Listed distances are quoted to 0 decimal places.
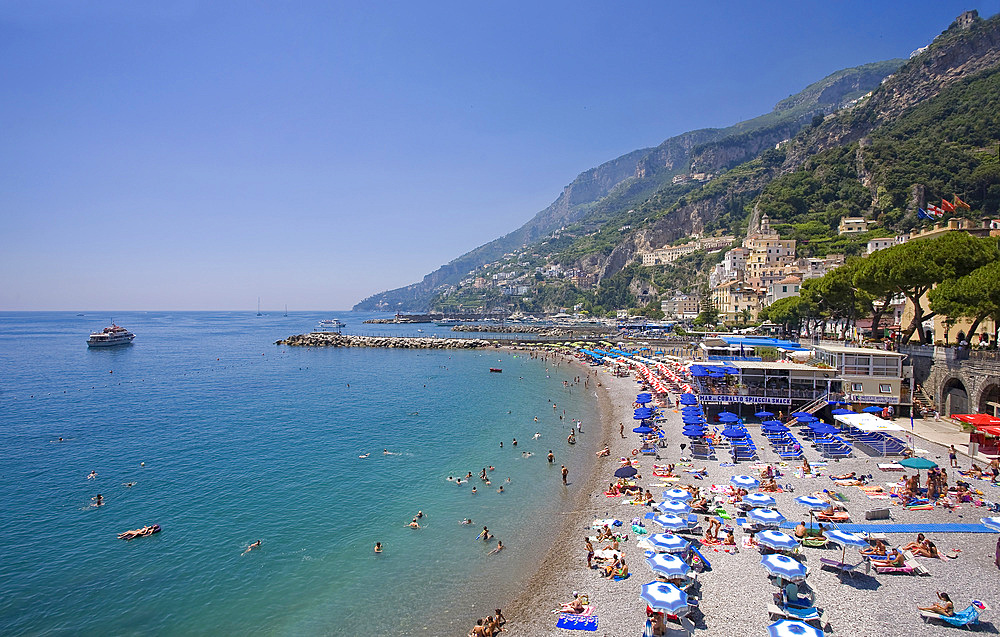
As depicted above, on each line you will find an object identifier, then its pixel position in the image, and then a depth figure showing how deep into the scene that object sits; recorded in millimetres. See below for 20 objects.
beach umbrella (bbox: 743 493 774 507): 17025
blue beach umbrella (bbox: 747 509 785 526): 15898
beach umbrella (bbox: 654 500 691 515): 16828
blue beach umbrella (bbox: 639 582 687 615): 11297
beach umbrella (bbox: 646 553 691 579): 12906
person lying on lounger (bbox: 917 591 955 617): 11508
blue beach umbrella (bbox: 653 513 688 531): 15930
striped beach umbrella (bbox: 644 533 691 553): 14300
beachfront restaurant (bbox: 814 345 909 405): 29453
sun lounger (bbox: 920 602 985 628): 11234
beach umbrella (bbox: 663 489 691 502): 17719
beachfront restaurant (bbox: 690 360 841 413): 30906
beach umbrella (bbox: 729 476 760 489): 18988
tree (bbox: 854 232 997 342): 30703
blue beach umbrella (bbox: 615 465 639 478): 21578
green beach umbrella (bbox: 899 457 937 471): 19953
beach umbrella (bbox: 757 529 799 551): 14203
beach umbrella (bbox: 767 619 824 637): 10461
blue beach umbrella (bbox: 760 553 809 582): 12345
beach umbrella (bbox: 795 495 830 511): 17266
